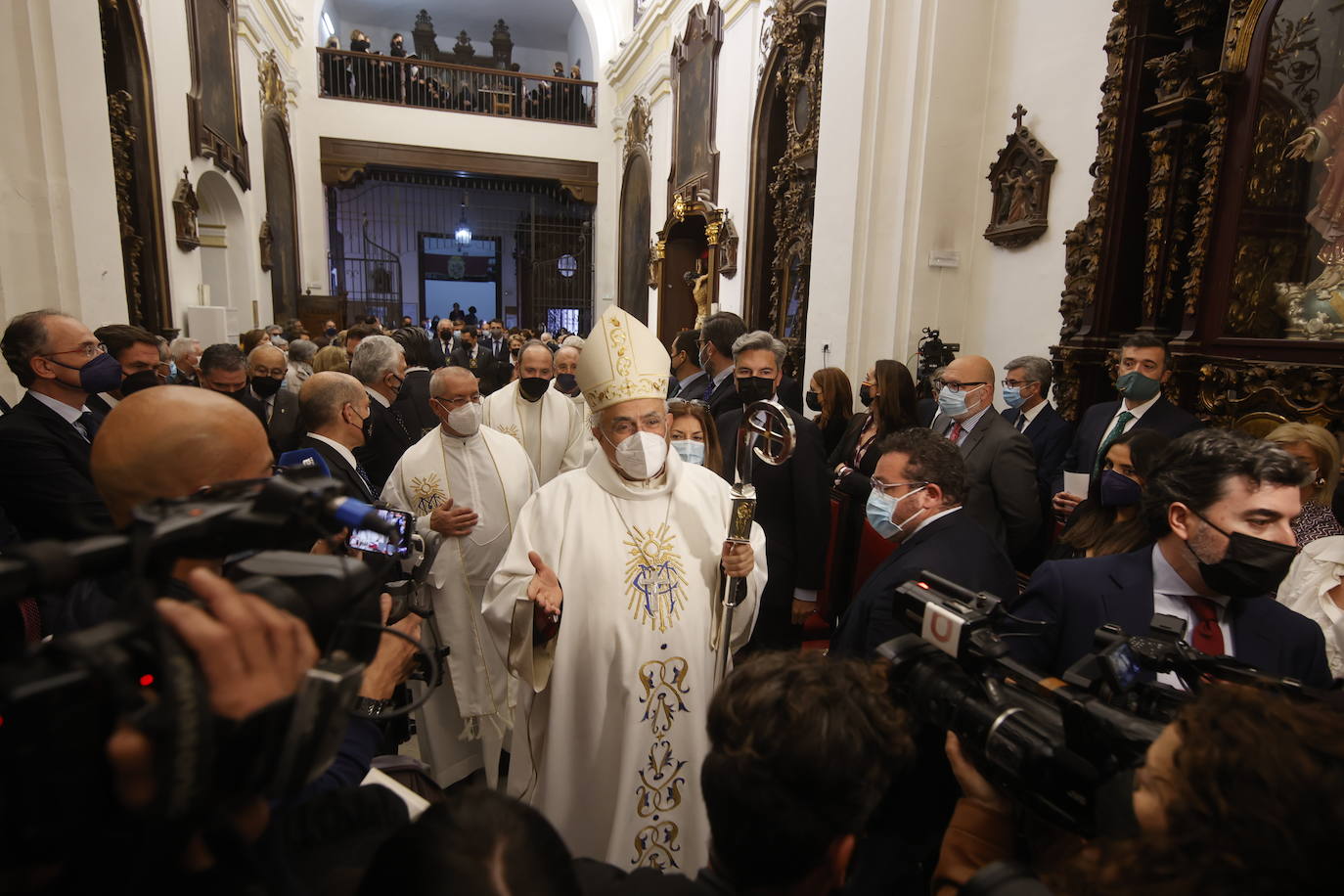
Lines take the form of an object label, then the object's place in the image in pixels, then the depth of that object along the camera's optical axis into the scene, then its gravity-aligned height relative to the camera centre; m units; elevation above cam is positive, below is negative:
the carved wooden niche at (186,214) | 7.61 +1.08
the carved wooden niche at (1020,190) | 4.87 +1.05
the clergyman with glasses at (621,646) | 2.09 -0.92
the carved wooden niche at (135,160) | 6.28 +1.38
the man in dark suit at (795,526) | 3.15 -0.84
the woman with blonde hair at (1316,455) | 2.58 -0.37
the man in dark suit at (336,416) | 2.64 -0.35
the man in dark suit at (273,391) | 4.40 -0.50
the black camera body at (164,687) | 0.52 -0.28
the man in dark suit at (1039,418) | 4.07 -0.44
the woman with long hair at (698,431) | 3.23 -0.45
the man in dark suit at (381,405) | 3.78 -0.44
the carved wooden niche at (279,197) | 12.02 +2.19
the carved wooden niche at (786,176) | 7.42 +1.76
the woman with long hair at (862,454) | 3.86 -0.68
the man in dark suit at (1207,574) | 1.54 -0.52
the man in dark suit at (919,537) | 1.96 -0.57
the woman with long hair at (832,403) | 4.98 -0.46
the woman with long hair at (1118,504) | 2.32 -0.54
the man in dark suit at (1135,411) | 3.59 -0.33
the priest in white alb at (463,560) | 3.14 -1.02
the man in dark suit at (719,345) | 4.58 -0.08
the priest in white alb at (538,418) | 4.29 -0.55
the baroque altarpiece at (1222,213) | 3.39 +0.71
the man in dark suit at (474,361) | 7.11 -0.43
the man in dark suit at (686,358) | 5.45 -0.20
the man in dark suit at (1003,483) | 3.30 -0.65
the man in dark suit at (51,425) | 2.46 -0.40
